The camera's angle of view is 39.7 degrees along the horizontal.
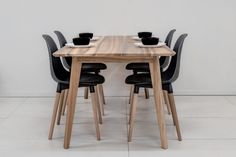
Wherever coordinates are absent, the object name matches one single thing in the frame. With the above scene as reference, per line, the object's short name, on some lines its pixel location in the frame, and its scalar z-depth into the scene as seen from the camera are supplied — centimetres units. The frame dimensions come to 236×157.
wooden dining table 239
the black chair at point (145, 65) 331
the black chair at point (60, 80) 267
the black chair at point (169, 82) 264
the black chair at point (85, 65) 336
